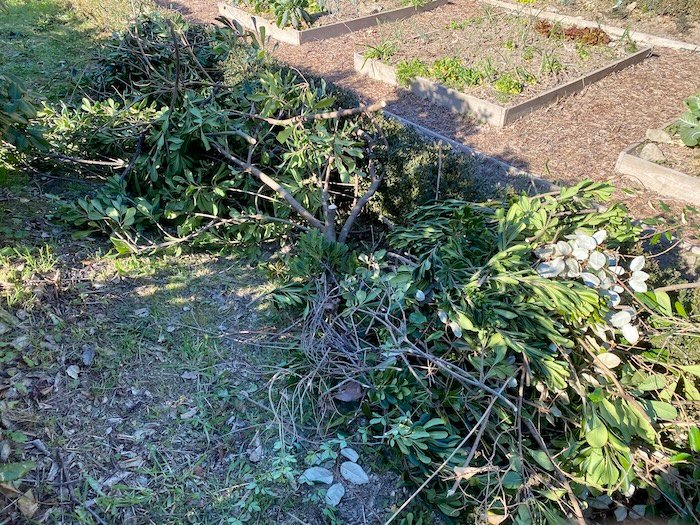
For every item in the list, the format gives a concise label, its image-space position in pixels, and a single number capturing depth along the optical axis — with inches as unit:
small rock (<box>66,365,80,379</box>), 115.0
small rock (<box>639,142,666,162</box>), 204.4
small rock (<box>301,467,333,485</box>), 104.4
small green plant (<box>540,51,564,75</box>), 263.5
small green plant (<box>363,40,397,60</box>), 291.9
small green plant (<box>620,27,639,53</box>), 291.9
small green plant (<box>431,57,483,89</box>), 258.4
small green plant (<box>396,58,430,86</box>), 270.7
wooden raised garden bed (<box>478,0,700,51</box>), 310.7
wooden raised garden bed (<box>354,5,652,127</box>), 250.5
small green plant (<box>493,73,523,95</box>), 249.9
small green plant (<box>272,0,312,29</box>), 336.2
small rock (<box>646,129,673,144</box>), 214.5
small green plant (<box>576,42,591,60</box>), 279.6
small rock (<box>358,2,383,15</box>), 361.7
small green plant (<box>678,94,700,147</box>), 201.2
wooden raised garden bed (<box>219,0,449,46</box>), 336.8
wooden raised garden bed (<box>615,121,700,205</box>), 190.5
